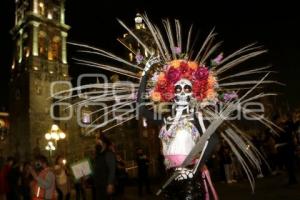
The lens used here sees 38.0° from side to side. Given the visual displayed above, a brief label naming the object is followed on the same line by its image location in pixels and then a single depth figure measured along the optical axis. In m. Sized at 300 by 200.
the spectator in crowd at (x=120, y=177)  14.32
